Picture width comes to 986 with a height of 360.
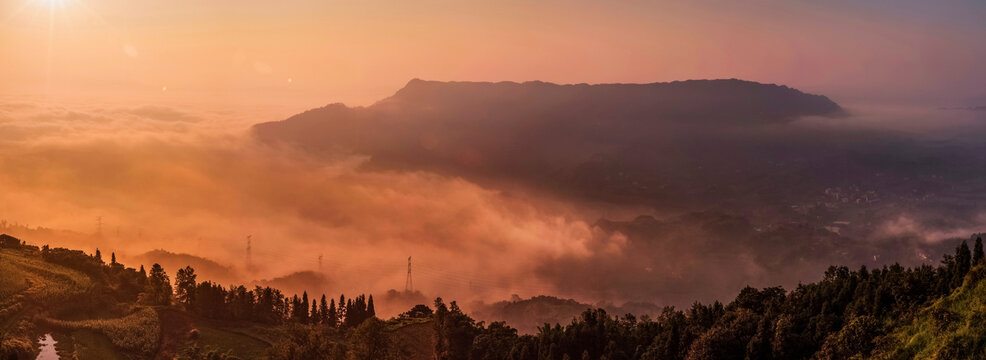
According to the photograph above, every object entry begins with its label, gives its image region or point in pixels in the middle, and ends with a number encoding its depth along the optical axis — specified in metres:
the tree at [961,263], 103.44
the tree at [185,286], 160.88
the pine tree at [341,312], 187.75
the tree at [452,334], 148.62
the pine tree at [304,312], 179.25
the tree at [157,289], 156.38
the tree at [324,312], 182.27
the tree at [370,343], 120.19
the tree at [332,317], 182.00
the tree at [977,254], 105.86
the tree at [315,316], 180.38
